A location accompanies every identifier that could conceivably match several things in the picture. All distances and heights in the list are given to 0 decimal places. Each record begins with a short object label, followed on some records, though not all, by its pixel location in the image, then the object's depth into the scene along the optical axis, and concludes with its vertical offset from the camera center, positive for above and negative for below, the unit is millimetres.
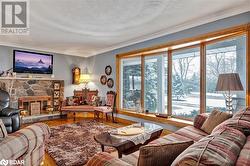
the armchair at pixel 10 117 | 3242 -690
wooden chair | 4859 -704
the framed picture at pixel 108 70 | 5469 +498
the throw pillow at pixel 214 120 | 2268 -512
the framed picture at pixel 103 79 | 5672 +168
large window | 2953 +215
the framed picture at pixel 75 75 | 6195 +337
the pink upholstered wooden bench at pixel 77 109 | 5094 -789
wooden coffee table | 1989 -748
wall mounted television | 4962 +717
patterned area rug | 2463 -1132
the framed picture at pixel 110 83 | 5367 +41
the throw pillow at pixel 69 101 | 5685 -608
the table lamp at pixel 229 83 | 2334 +19
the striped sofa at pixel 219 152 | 713 -347
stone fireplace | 4844 -307
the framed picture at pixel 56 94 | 5742 -354
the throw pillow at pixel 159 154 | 915 -408
